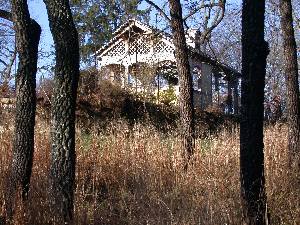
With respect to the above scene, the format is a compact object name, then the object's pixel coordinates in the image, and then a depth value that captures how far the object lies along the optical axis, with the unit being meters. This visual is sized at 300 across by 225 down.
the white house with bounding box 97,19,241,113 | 23.75
